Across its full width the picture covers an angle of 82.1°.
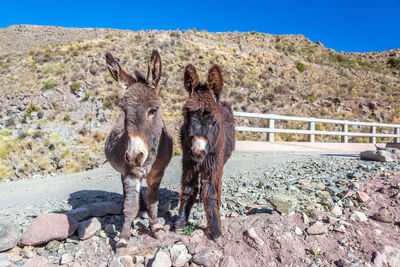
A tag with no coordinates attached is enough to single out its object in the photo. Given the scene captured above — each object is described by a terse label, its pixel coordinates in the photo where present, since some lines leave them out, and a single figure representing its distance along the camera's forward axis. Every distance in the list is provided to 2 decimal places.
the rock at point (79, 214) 3.69
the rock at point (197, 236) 3.04
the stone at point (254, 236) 2.88
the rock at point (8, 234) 2.82
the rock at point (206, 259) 2.59
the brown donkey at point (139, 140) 2.41
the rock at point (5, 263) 2.55
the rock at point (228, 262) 2.55
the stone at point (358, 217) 3.44
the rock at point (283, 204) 3.59
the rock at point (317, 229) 3.09
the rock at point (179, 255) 2.60
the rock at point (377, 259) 2.65
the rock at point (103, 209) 3.96
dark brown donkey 2.65
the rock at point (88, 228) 3.12
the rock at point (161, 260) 2.51
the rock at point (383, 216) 3.42
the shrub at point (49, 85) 19.78
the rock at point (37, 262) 2.60
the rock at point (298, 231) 3.10
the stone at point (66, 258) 2.67
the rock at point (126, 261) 2.60
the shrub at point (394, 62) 42.88
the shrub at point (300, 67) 34.72
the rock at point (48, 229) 2.94
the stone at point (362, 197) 3.96
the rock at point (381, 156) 6.90
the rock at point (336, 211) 3.67
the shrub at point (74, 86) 20.11
